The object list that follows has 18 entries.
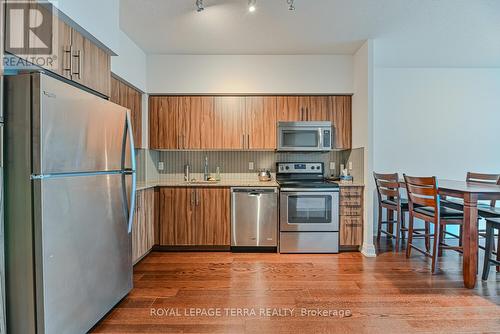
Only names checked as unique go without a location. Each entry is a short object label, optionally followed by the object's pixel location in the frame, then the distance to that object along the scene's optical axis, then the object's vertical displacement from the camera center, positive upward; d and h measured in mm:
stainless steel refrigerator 1496 -243
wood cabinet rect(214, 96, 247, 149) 3900 +589
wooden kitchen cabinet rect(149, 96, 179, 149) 3889 +555
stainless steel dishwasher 3545 -676
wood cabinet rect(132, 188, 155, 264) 3072 -719
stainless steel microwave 3824 +367
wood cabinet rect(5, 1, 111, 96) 1722 +723
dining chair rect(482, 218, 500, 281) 2574 -743
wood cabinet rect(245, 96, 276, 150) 3900 +576
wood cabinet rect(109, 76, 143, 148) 3053 +727
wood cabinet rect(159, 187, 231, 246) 3602 -665
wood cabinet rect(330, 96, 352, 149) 3918 +654
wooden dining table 2451 -543
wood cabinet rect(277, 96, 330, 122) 3900 +757
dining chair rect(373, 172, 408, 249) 3443 -494
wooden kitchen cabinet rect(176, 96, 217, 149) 3891 +544
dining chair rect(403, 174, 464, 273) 2793 -513
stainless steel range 3523 -694
